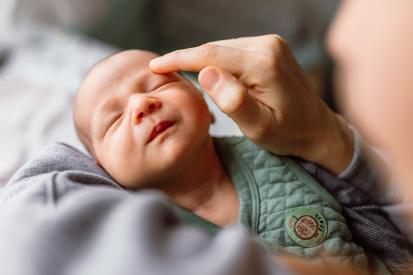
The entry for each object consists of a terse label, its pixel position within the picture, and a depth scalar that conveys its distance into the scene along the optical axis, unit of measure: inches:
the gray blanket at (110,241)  14.6
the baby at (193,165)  24.9
